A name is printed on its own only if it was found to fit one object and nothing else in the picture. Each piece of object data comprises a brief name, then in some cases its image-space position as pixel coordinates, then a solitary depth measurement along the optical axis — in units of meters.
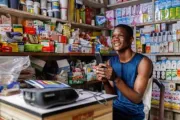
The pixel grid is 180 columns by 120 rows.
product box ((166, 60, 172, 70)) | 2.32
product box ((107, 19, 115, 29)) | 2.77
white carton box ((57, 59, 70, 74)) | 1.96
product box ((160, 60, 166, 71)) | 2.37
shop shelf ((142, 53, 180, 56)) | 2.26
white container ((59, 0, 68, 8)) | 2.04
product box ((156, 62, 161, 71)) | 2.41
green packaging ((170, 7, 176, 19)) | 2.26
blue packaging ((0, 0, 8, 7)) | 1.57
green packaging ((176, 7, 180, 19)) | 2.22
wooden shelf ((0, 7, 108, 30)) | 1.63
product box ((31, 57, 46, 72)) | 1.80
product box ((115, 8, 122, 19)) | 2.71
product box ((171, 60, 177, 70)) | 2.27
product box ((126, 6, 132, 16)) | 2.63
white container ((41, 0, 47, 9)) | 1.92
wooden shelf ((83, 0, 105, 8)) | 2.53
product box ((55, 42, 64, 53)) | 1.85
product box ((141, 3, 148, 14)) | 2.47
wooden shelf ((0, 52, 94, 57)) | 1.46
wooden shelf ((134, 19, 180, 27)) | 2.27
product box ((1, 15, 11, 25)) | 1.62
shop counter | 0.80
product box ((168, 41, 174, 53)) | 2.28
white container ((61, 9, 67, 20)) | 2.07
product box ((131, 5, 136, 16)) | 2.59
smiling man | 1.39
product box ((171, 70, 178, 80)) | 2.28
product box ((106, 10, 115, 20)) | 2.78
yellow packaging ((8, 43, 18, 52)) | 1.47
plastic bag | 1.32
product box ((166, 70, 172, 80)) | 2.32
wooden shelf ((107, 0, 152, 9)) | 2.58
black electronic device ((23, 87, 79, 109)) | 0.79
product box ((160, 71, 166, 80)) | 2.37
